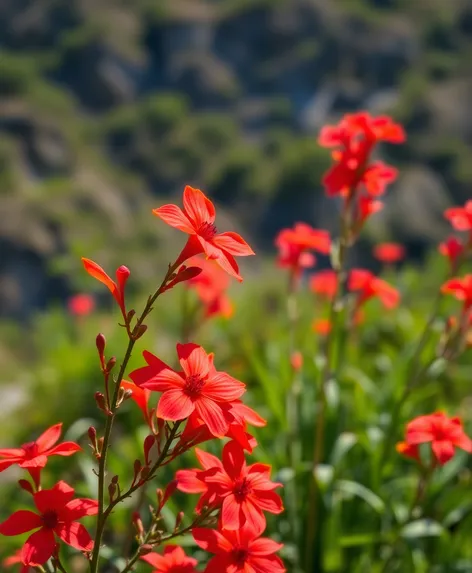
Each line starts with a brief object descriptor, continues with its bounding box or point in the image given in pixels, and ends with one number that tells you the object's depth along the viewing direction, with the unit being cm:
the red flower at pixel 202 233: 69
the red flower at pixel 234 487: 70
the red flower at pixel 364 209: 93
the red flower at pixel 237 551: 69
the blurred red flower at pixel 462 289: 87
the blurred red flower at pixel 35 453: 70
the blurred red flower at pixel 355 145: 90
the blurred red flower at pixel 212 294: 123
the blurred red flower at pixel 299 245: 99
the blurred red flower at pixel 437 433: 80
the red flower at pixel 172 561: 71
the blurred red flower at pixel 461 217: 86
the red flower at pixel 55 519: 68
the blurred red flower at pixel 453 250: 94
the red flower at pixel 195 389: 68
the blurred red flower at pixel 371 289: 110
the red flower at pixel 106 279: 69
